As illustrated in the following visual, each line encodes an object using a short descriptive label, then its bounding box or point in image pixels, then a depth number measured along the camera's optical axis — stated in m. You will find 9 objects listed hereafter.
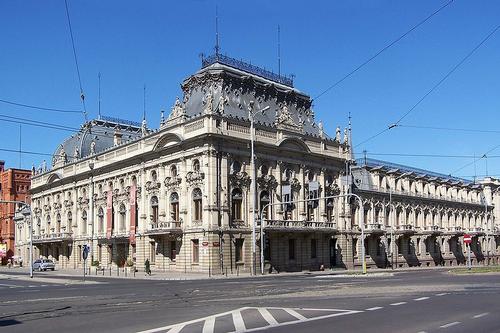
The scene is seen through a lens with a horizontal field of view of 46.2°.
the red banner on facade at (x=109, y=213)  67.31
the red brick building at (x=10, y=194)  106.06
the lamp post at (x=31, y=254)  52.73
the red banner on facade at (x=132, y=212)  61.19
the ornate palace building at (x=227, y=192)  54.25
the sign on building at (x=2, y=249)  64.32
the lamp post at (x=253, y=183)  49.84
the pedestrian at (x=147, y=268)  52.78
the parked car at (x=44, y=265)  73.06
